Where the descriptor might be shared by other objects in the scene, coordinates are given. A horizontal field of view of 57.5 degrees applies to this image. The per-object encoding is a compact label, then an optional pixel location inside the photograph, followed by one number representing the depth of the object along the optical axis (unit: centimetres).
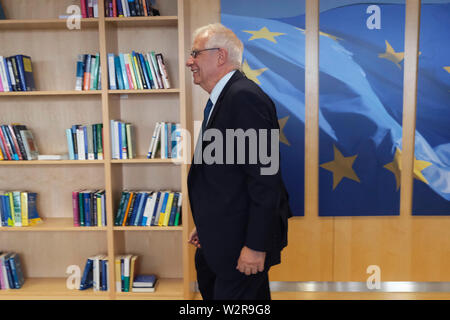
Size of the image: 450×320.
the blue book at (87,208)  277
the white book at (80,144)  272
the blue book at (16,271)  287
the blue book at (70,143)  271
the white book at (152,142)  271
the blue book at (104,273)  281
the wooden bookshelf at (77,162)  275
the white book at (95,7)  260
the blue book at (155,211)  275
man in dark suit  154
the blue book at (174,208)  274
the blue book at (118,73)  266
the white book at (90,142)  271
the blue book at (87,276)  284
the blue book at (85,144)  272
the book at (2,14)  276
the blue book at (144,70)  266
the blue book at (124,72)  265
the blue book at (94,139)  271
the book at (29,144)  275
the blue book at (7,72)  269
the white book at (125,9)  260
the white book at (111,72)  264
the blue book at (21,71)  270
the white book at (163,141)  270
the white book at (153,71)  266
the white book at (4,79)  269
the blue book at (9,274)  287
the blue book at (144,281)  281
